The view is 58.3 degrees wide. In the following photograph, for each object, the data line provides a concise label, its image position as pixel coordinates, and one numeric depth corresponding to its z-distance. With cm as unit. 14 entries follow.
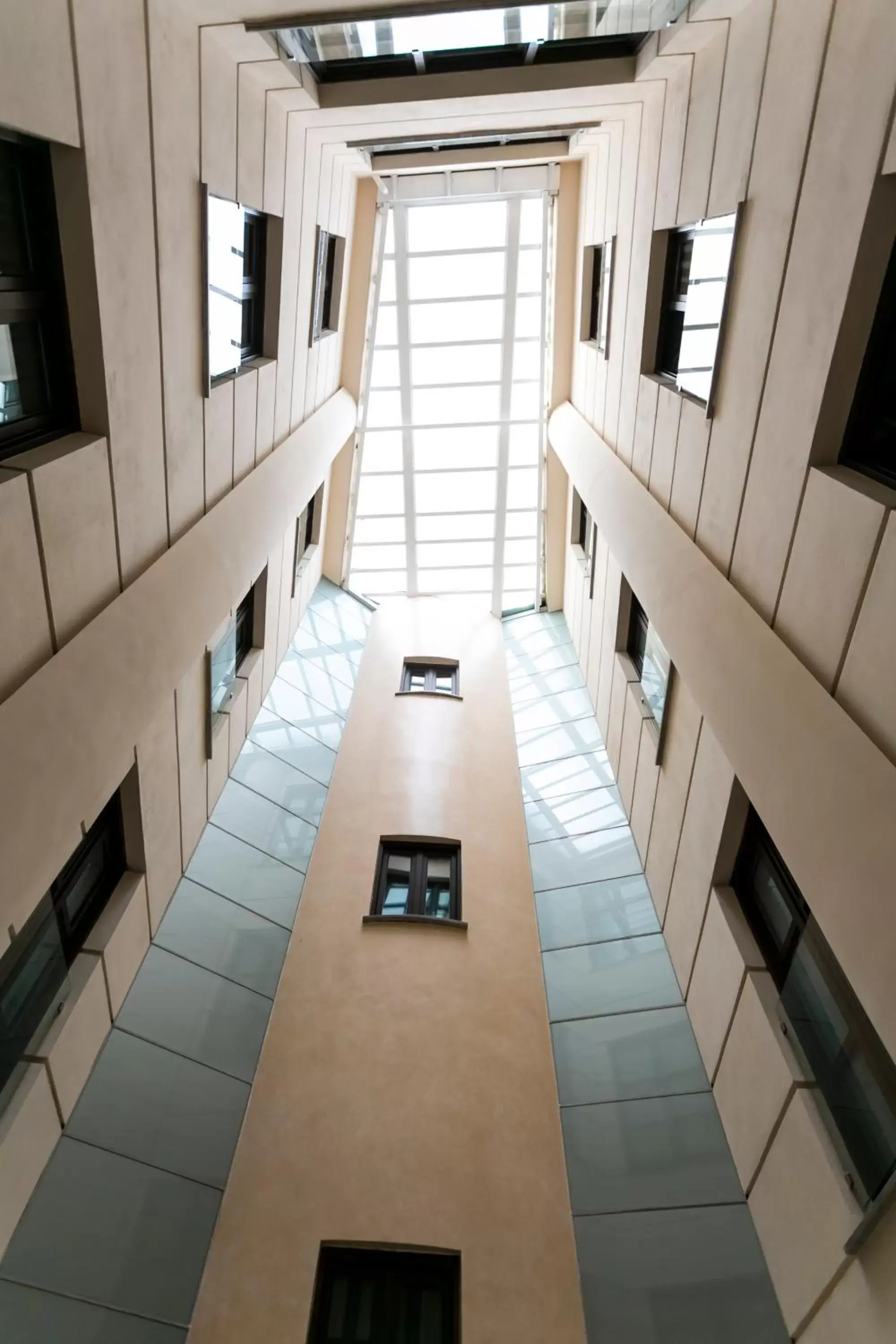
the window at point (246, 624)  1187
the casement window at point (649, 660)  950
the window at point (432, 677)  1808
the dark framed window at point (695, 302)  777
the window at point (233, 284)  830
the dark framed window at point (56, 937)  571
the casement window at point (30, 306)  518
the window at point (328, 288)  1394
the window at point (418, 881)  1209
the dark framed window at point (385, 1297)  763
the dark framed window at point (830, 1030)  473
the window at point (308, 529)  1672
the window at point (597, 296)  1343
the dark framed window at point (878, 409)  505
